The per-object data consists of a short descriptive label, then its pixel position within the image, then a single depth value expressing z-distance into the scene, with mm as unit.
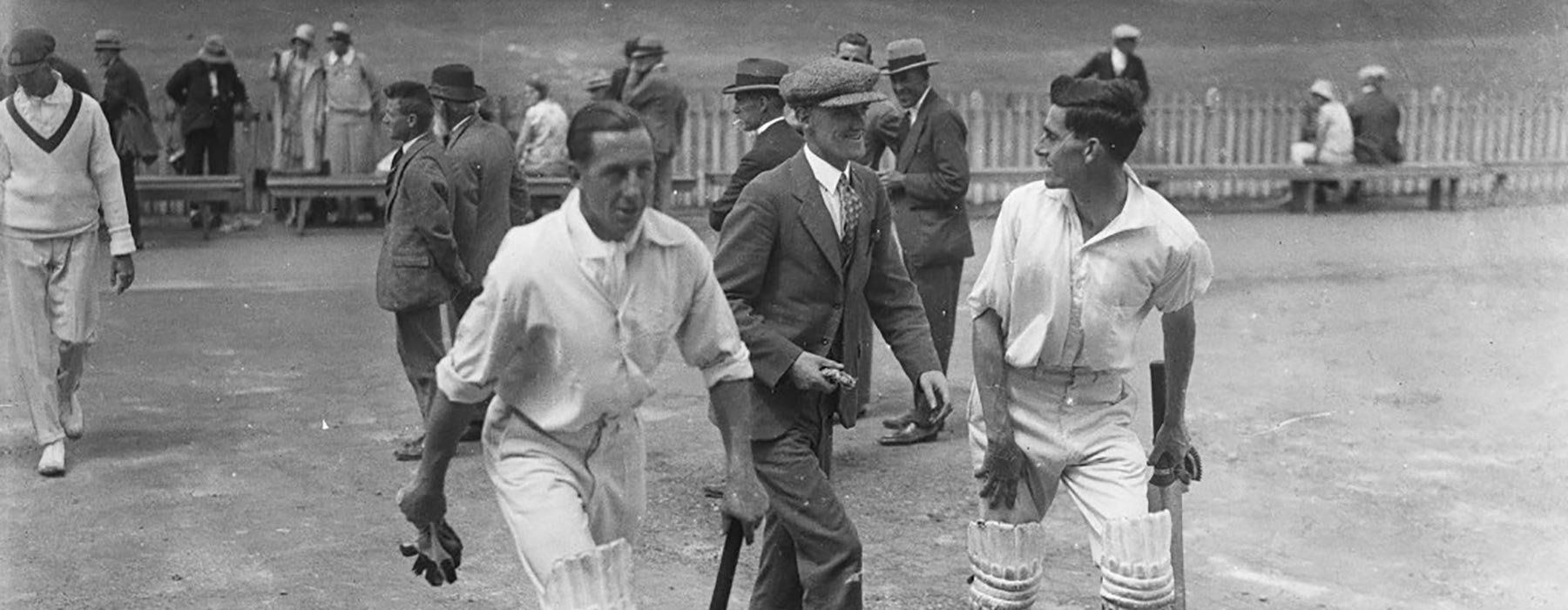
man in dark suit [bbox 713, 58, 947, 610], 5348
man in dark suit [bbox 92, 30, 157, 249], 16797
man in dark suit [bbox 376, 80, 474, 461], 8461
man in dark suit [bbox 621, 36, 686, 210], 17000
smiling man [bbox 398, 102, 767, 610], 4176
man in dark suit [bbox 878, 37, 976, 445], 9141
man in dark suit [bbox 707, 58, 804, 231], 7695
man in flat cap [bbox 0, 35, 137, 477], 8203
